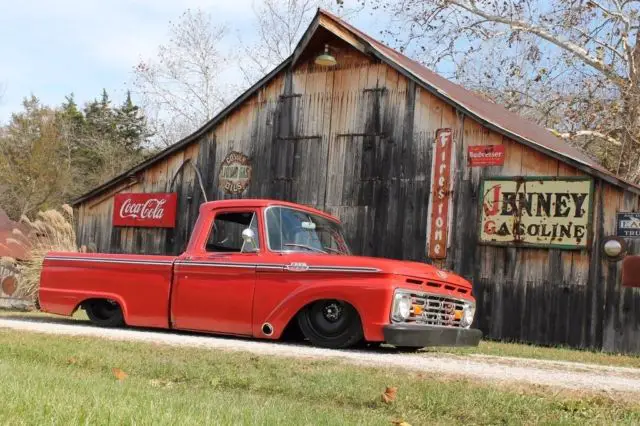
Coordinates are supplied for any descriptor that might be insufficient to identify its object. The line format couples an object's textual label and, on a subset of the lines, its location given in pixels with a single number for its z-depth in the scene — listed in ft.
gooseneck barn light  57.57
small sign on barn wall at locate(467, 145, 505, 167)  51.65
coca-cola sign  65.98
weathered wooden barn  48.52
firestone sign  53.62
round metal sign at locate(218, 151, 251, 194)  63.16
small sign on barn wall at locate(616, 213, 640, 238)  46.34
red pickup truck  26.84
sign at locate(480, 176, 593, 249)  48.49
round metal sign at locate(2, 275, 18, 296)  53.06
